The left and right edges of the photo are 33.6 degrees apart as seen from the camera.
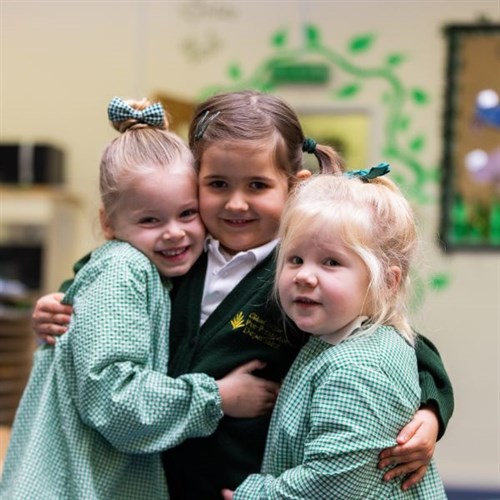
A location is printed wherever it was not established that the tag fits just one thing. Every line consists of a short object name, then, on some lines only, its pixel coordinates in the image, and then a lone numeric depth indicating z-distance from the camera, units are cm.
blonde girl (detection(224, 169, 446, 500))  138
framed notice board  504
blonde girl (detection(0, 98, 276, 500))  153
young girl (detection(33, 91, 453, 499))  164
